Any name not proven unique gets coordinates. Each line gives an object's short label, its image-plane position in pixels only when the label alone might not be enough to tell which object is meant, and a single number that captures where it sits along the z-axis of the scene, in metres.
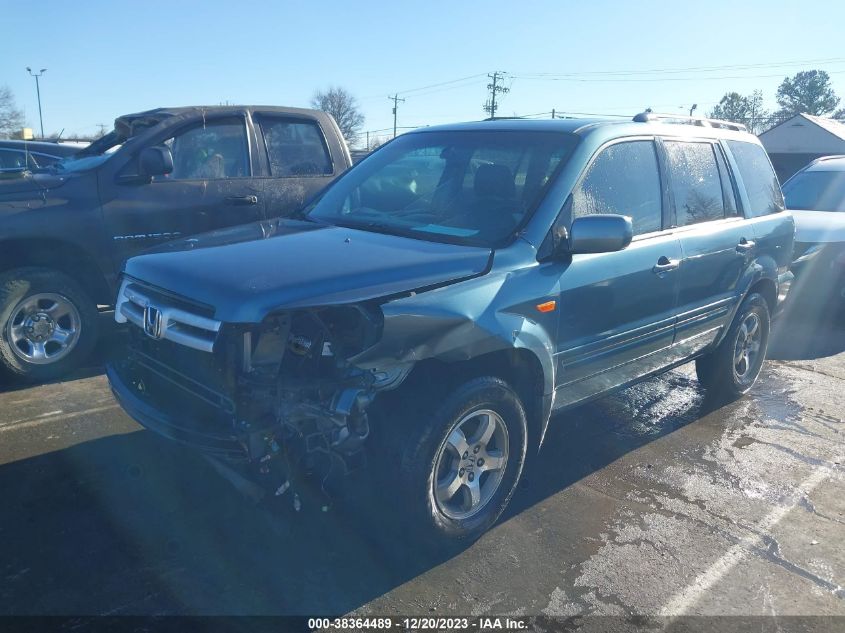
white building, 29.94
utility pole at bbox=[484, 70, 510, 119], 52.47
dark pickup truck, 5.21
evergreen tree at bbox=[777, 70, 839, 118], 74.81
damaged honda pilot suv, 2.87
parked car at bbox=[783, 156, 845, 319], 8.52
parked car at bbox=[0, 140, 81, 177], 8.82
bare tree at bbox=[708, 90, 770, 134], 74.30
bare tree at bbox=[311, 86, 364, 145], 69.62
